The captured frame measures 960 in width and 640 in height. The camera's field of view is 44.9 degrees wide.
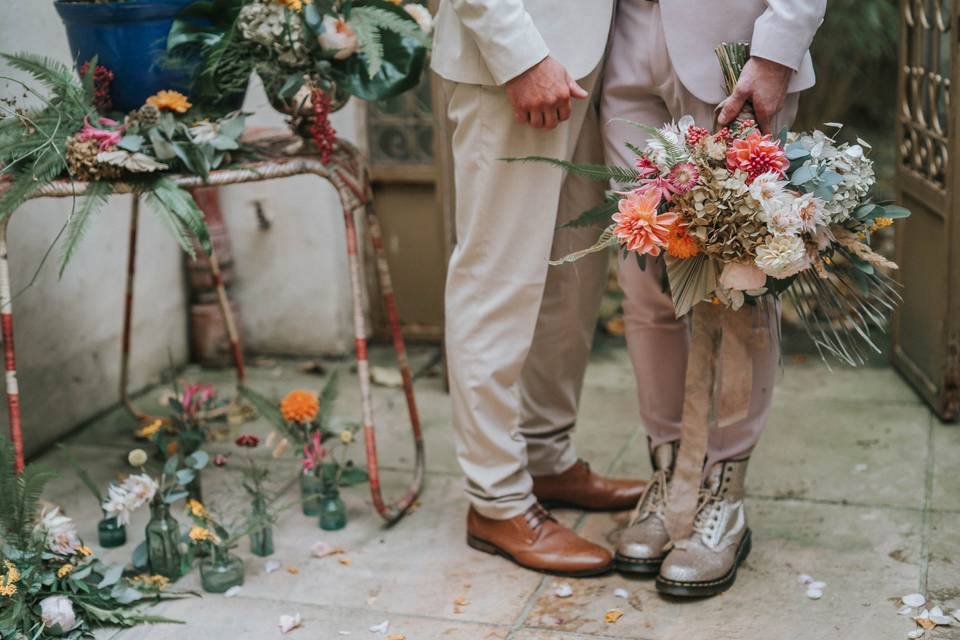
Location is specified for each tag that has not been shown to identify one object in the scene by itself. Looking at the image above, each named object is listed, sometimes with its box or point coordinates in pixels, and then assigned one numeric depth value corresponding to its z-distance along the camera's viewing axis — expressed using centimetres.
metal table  242
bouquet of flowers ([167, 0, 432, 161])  249
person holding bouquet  216
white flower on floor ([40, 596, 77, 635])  224
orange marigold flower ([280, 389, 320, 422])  283
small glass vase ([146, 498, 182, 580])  250
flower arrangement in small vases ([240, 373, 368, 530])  276
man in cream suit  225
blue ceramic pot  249
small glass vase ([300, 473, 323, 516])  285
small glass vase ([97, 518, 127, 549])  266
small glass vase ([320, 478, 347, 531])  275
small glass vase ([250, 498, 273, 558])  262
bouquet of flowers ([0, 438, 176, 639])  224
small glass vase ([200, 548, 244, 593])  247
